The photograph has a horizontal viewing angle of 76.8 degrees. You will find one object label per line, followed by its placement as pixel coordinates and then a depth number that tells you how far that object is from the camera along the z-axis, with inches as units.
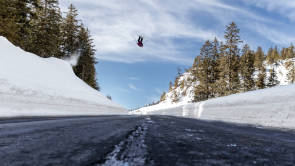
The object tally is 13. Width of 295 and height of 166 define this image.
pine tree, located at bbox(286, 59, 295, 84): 2726.4
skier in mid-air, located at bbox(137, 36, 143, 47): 1081.3
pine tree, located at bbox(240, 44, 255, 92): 1584.2
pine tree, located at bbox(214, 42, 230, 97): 1336.1
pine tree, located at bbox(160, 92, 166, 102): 6680.1
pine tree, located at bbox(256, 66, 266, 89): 2009.1
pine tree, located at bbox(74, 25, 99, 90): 1496.7
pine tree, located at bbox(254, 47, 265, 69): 3833.7
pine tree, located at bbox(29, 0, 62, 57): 1089.4
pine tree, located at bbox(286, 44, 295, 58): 5073.8
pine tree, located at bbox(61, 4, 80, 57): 1406.3
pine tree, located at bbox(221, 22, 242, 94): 1366.9
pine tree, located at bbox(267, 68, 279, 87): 2055.9
